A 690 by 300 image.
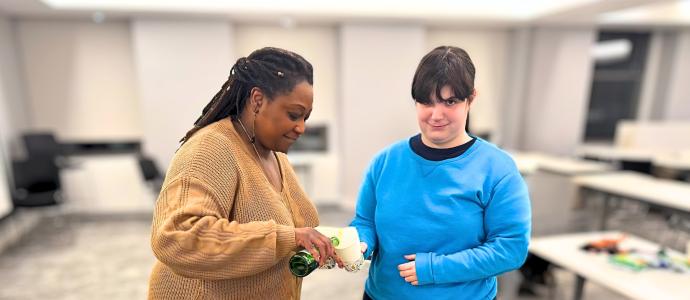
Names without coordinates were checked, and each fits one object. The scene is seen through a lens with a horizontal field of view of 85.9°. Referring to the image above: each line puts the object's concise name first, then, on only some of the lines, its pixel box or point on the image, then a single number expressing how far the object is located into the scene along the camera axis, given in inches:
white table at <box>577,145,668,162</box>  184.2
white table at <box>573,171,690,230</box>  124.3
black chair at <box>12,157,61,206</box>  147.0
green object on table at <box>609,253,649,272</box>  77.4
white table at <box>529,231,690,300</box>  69.2
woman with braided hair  31.4
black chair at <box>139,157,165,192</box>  167.8
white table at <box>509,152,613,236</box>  112.7
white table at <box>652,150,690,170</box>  172.2
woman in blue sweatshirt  37.7
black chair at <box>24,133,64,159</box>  168.9
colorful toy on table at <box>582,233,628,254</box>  85.7
